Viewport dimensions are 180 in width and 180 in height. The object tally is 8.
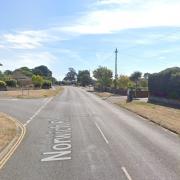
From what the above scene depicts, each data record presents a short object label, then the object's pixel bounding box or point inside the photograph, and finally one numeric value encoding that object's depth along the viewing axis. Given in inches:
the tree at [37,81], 2312.3
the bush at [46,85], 2218.7
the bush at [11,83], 1974.3
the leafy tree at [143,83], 1911.8
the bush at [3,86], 1658.2
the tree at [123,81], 1846.4
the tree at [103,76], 2146.1
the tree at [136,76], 2549.5
